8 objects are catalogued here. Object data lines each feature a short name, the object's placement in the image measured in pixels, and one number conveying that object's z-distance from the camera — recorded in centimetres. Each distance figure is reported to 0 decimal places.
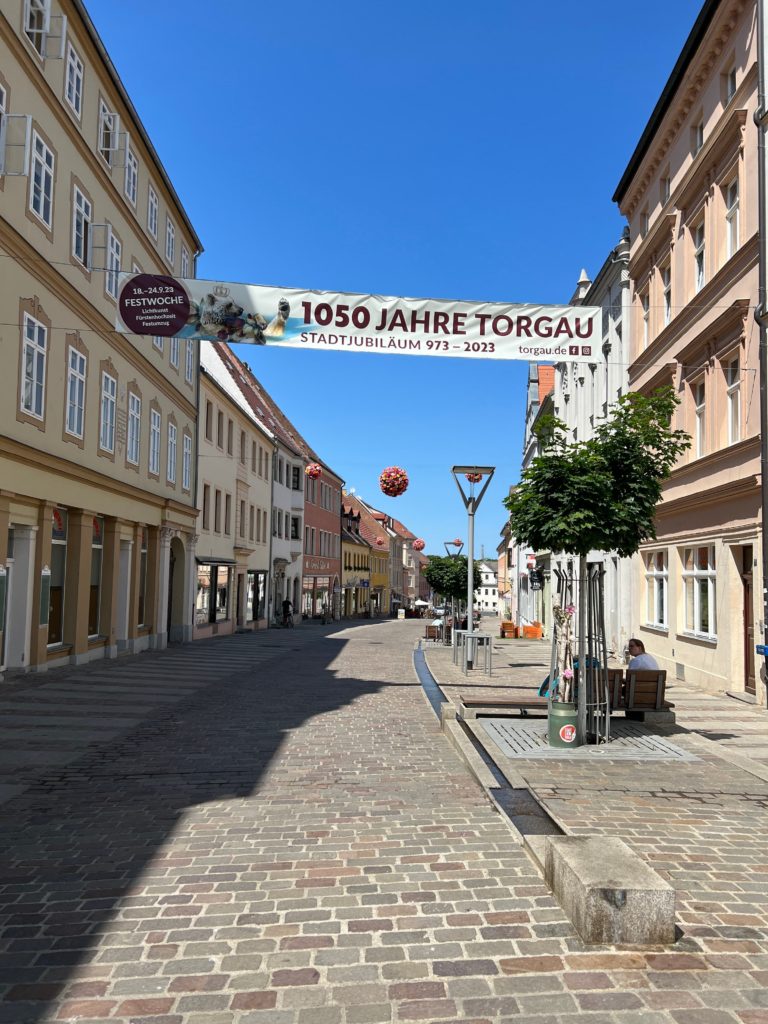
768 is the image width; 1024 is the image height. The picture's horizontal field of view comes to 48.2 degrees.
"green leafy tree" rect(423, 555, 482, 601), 3892
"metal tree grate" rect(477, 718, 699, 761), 941
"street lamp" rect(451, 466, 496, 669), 1998
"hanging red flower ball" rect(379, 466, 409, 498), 2619
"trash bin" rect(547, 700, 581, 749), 978
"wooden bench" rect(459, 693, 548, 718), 1219
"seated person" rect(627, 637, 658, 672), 1227
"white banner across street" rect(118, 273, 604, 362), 1034
